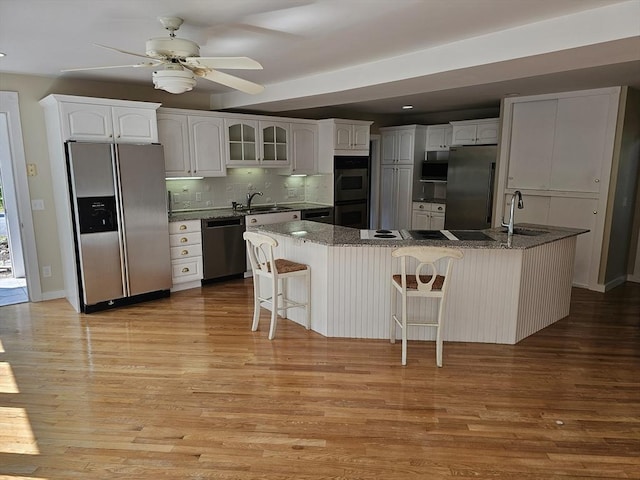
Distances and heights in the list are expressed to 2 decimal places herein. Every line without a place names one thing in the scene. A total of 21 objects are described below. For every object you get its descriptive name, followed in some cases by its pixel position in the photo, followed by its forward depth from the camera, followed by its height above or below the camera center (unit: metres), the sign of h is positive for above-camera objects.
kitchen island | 3.66 -0.98
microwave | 7.20 +0.10
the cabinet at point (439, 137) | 7.28 +0.61
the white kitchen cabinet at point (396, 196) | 7.72 -0.42
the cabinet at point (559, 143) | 5.01 +0.37
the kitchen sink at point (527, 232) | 4.04 -0.56
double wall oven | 6.74 -0.29
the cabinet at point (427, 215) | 7.23 -0.73
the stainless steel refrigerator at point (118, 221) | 4.31 -0.51
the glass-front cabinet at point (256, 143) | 5.82 +0.42
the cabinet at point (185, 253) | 5.17 -0.98
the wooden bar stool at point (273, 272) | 3.75 -0.89
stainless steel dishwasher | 5.46 -0.97
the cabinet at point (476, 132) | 6.39 +0.63
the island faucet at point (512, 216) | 3.76 -0.37
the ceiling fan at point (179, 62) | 2.62 +0.70
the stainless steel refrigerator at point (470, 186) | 6.21 -0.19
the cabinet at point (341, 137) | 6.58 +0.56
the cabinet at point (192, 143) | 5.20 +0.37
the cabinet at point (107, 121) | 4.25 +0.54
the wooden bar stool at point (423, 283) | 3.22 -0.87
